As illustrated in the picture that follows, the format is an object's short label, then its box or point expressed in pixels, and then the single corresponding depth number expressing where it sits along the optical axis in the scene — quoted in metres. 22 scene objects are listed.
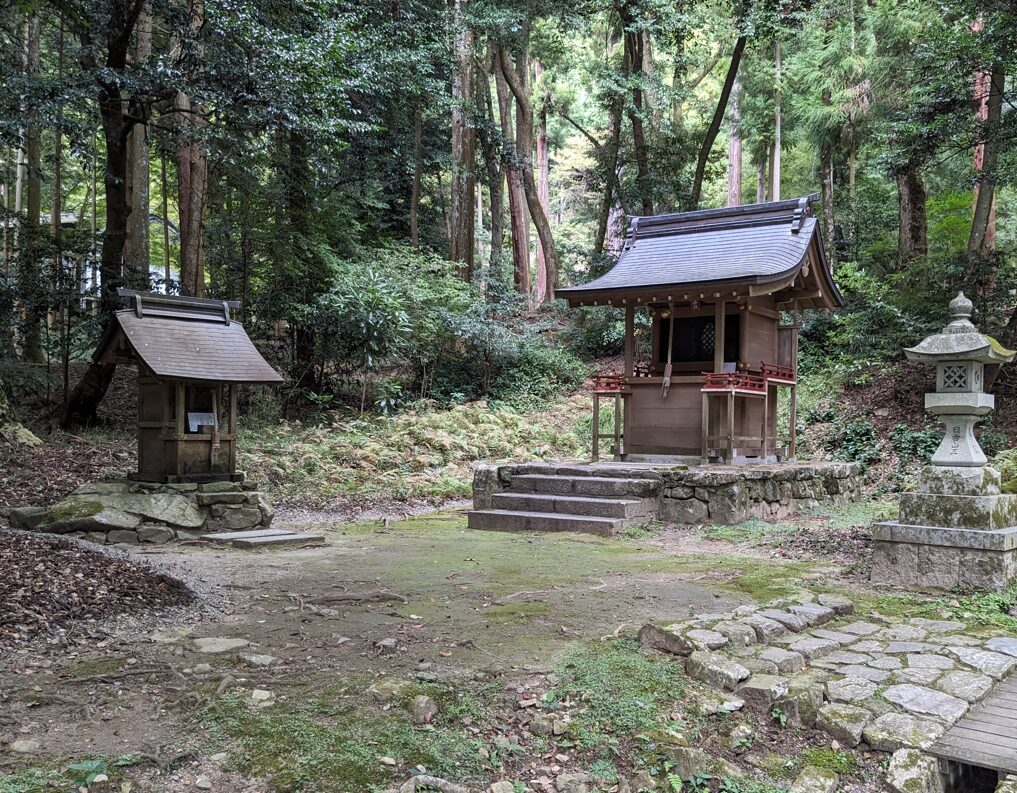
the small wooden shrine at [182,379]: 8.17
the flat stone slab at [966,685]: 3.64
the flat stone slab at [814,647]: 4.18
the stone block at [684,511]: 9.41
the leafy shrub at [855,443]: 13.63
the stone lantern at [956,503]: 5.83
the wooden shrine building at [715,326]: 10.94
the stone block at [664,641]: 4.11
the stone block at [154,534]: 7.79
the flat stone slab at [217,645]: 4.11
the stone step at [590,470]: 9.81
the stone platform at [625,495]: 9.37
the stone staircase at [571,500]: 9.20
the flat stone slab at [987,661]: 3.96
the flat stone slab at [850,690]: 3.61
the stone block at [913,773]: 3.04
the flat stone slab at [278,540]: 7.73
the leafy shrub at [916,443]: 12.98
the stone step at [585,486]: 9.64
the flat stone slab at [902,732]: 3.22
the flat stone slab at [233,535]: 7.91
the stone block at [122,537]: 7.63
